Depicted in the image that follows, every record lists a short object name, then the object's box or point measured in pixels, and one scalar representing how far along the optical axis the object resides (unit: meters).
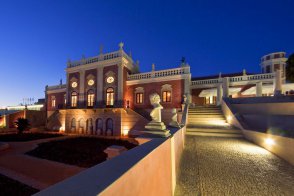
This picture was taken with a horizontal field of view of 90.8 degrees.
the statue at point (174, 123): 5.84
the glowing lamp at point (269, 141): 5.52
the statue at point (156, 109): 4.18
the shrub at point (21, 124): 16.47
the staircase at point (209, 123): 7.75
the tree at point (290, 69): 13.03
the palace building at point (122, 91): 15.74
